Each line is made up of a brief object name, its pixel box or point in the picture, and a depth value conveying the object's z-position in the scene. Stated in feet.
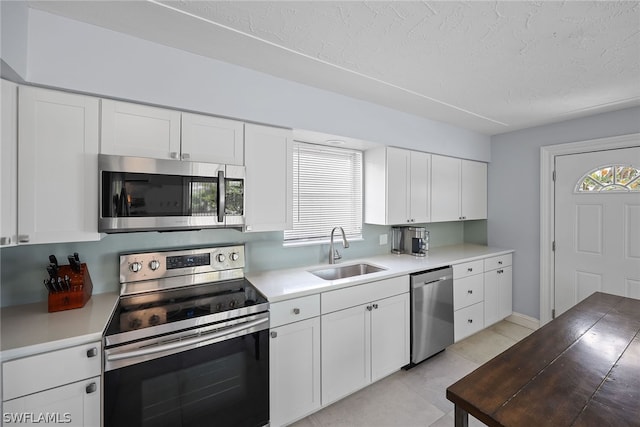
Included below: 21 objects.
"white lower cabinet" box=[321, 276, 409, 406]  6.42
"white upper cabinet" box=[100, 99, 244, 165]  4.91
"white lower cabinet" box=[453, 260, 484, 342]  9.25
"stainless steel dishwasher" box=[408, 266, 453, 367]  7.95
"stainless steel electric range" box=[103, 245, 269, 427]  4.22
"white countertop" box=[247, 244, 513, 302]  6.06
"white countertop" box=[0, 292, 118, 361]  3.67
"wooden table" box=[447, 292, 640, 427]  3.04
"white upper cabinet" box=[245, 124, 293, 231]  6.37
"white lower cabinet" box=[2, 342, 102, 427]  3.55
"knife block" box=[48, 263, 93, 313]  4.68
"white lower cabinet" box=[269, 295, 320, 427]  5.65
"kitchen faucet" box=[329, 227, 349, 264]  8.42
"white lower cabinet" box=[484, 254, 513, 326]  10.44
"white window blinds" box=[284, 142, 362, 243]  8.51
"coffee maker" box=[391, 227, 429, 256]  9.77
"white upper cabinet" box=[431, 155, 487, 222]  10.39
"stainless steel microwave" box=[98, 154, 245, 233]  4.80
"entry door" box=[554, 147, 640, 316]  8.68
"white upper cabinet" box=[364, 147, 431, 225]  8.96
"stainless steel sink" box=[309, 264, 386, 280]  8.21
